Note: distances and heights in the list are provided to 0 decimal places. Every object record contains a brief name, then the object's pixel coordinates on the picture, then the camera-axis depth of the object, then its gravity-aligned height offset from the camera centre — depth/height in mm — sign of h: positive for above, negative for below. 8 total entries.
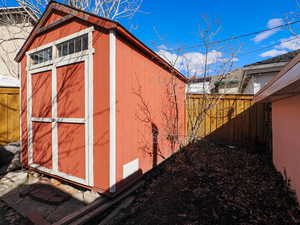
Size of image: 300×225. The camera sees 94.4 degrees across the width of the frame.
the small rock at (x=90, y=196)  2676 -1683
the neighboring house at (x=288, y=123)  1602 -247
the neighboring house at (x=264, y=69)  5549 +1777
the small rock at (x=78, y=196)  2750 -1742
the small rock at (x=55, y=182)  3305 -1725
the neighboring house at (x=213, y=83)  4759 +1028
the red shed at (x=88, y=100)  2631 +242
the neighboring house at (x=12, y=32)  7094 +4195
